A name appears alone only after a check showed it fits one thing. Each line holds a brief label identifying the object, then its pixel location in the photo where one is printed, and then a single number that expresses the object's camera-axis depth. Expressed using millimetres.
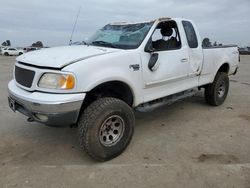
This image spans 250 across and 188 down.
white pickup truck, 2300
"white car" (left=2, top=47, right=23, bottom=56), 29544
